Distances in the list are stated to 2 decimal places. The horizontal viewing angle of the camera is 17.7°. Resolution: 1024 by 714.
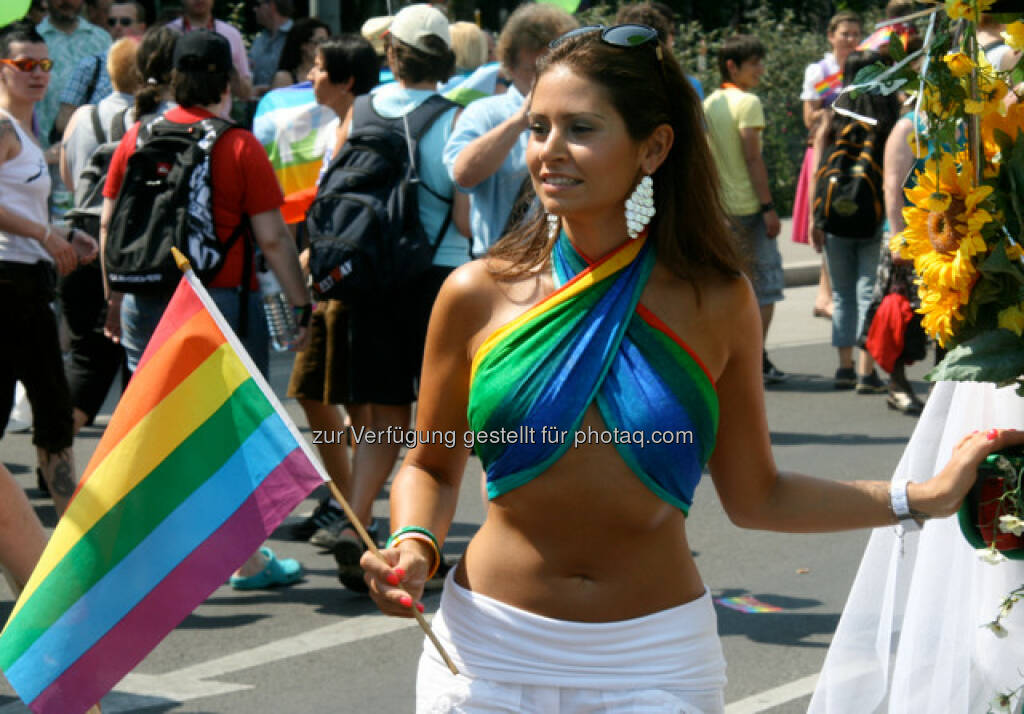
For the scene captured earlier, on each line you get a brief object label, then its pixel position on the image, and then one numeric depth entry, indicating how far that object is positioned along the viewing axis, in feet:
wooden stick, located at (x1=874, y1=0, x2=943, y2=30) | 17.89
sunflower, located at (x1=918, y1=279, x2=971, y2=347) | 18.65
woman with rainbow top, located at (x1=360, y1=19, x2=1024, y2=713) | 17.24
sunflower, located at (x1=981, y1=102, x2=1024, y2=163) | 18.51
